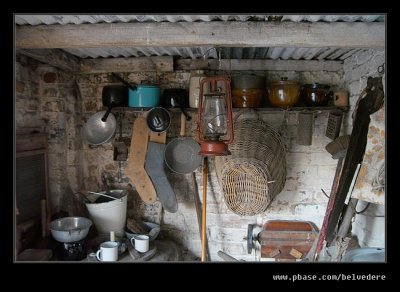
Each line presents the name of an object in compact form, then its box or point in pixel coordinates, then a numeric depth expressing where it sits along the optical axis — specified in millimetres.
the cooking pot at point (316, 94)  2949
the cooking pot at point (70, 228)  2566
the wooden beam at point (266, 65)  3182
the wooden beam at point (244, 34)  2051
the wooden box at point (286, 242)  3139
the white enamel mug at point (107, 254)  2602
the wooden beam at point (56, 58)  2574
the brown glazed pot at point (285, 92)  2885
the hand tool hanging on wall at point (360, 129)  2357
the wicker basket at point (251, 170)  2523
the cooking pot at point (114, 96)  3045
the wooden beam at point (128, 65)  3170
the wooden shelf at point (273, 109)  2928
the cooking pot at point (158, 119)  3084
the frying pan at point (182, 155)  3176
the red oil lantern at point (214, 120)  1985
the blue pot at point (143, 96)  3004
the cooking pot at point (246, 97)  2904
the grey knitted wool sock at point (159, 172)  3158
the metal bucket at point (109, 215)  2967
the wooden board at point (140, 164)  3156
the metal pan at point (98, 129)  3124
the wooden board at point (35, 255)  2512
